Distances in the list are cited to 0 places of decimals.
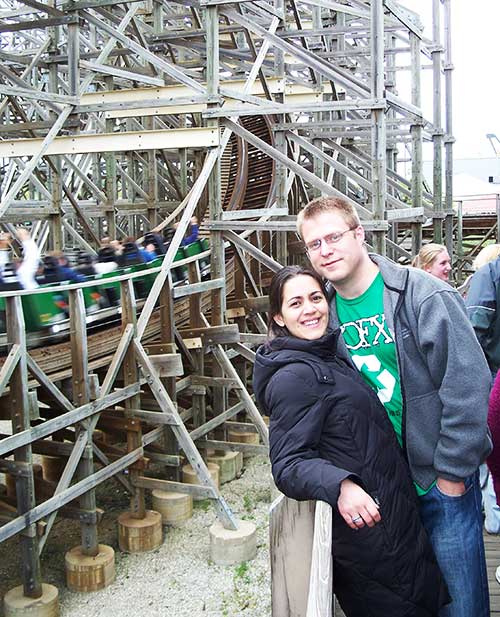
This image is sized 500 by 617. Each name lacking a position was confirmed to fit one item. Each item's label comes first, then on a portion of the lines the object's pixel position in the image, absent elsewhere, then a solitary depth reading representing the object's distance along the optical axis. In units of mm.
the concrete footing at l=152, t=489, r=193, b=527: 7574
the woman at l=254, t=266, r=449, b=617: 1964
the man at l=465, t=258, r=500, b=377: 3744
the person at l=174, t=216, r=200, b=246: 9355
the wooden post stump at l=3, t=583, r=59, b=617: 5777
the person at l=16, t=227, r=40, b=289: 6840
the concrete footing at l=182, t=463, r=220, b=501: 8156
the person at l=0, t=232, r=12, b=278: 7302
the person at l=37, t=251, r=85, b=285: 7188
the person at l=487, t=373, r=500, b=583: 2391
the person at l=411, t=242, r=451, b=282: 4840
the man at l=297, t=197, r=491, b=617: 2086
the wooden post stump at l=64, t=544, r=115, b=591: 6398
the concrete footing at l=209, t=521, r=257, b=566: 6777
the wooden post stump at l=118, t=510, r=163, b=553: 7082
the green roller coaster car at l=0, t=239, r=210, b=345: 6254
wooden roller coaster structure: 6340
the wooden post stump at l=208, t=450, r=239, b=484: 8750
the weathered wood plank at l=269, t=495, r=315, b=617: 1699
